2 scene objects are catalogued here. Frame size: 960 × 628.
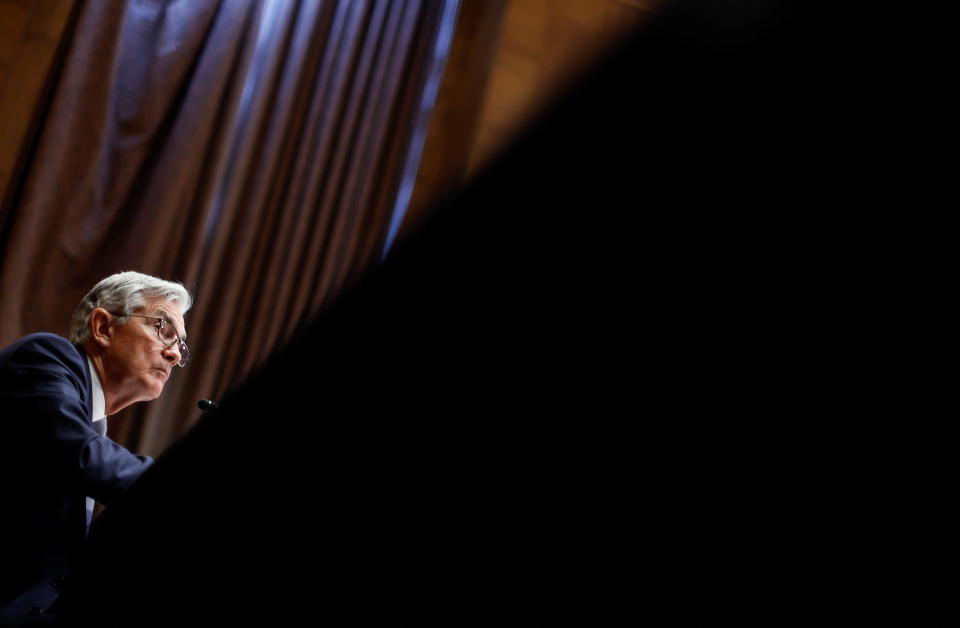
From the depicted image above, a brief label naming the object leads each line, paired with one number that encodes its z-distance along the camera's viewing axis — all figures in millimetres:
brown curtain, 5629
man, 4353
